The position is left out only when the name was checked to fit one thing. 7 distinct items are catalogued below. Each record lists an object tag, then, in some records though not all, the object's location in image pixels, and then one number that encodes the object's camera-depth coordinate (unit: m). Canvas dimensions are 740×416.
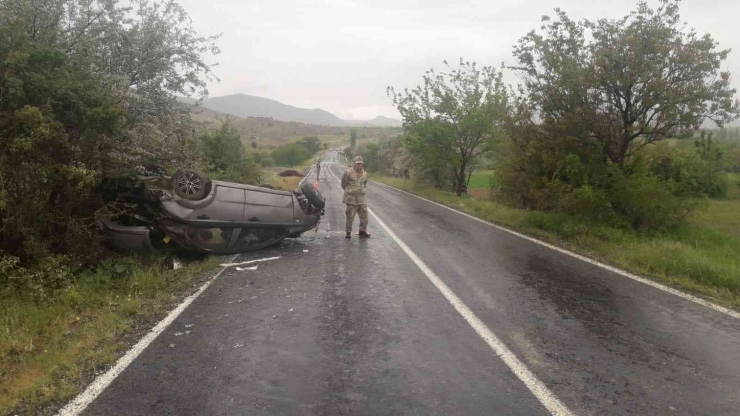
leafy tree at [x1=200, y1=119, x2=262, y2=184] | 20.41
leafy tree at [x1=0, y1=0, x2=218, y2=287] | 5.84
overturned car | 7.39
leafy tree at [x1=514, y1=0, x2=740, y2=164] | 9.84
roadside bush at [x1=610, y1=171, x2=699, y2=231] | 10.66
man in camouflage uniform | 10.70
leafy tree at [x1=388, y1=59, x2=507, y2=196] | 22.25
